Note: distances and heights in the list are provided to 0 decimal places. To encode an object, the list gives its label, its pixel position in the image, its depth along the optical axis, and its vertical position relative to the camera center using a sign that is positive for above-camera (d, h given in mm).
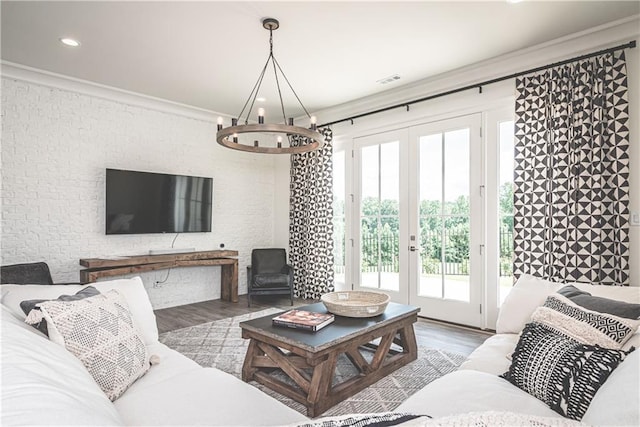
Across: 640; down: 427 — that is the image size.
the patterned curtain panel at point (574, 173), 2971 +474
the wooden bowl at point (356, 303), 2621 -611
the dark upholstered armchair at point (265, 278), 4914 -741
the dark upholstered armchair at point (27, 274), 3318 -492
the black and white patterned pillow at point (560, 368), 1342 -584
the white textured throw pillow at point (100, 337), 1360 -454
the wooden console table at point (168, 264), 4000 -510
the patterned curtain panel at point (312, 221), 5273 +53
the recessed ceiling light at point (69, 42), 3203 +1630
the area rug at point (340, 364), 2297 -1128
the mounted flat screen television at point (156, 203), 4389 +273
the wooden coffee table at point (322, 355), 2168 -874
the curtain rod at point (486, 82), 3003 +1497
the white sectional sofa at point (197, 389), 737 -512
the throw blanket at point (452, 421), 612 -341
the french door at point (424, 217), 3977 +107
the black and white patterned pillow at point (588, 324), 1607 -457
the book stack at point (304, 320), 2361 -650
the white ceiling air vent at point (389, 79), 4098 +1688
